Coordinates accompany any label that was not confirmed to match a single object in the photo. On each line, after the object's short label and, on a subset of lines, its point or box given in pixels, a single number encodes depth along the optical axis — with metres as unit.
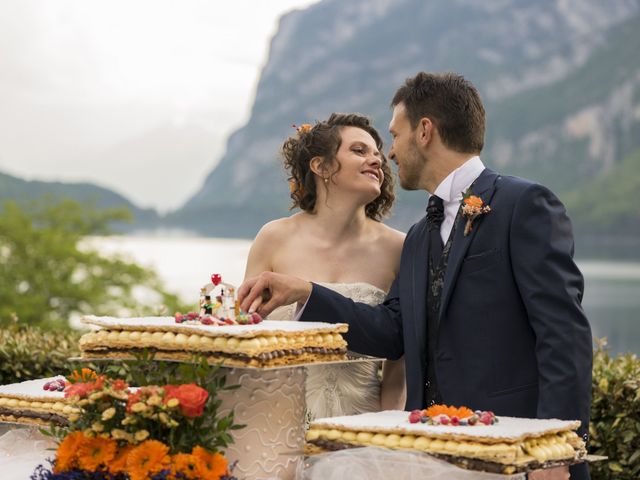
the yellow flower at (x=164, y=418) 3.38
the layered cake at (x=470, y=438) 3.18
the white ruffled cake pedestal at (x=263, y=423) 3.72
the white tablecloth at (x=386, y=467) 3.22
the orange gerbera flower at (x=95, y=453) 3.53
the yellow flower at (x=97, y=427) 3.53
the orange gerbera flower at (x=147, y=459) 3.36
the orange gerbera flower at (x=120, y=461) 3.49
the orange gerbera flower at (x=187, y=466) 3.35
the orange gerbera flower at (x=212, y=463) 3.38
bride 5.63
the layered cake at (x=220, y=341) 3.56
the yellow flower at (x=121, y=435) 3.47
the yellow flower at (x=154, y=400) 3.42
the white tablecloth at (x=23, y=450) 4.28
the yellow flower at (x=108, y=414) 3.46
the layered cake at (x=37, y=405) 4.51
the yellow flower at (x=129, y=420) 3.44
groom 4.21
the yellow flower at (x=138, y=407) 3.41
